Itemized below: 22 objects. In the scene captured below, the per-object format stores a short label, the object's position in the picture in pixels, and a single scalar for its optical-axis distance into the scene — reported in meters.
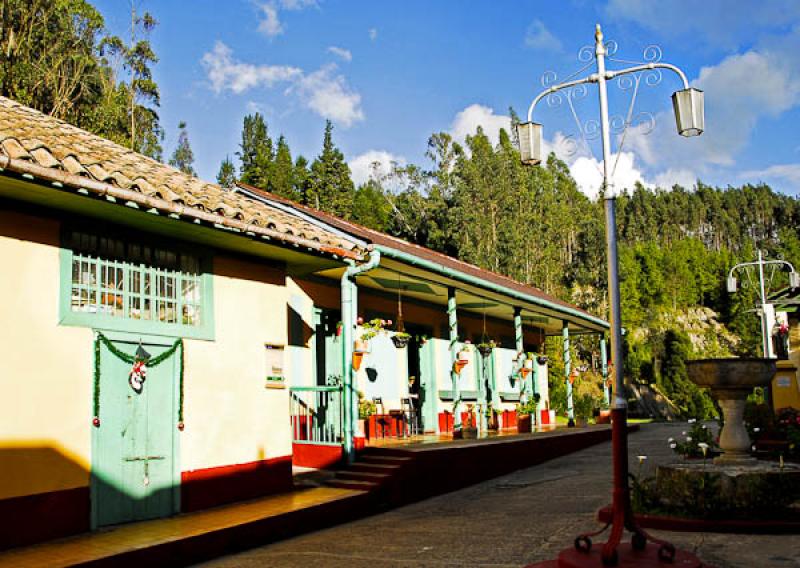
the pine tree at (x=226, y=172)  53.91
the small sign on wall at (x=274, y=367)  8.98
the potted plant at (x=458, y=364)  12.73
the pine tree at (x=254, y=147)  47.50
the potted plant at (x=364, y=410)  11.16
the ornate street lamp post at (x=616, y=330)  5.07
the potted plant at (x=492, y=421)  16.53
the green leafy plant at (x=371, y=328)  10.48
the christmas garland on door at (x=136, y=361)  6.95
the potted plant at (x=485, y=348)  14.45
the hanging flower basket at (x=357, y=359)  9.99
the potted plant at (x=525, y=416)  15.01
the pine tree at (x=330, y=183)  44.34
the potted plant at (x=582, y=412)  18.88
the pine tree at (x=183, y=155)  57.88
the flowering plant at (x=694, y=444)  9.75
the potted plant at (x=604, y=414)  20.22
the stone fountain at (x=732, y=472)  6.71
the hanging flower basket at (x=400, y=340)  12.24
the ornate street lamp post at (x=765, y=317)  22.69
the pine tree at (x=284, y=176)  45.83
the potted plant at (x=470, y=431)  12.60
